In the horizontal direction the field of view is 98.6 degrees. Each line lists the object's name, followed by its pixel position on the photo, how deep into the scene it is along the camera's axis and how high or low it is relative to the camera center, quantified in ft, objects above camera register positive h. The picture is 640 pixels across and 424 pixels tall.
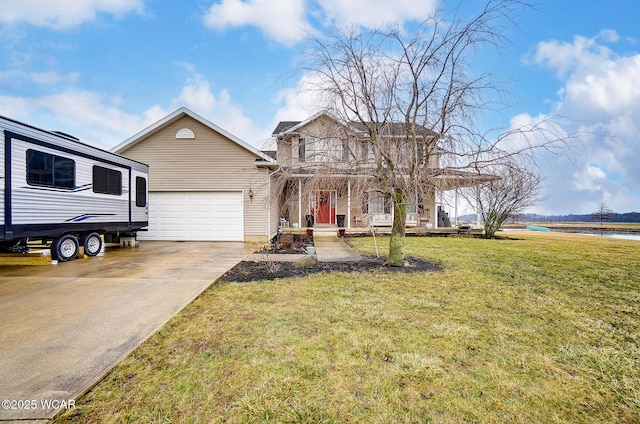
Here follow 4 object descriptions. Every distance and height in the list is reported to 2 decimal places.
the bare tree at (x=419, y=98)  19.08 +8.87
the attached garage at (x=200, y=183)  39.55 +5.05
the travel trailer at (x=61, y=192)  19.71 +2.39
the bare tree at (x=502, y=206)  48.48 +1.88
